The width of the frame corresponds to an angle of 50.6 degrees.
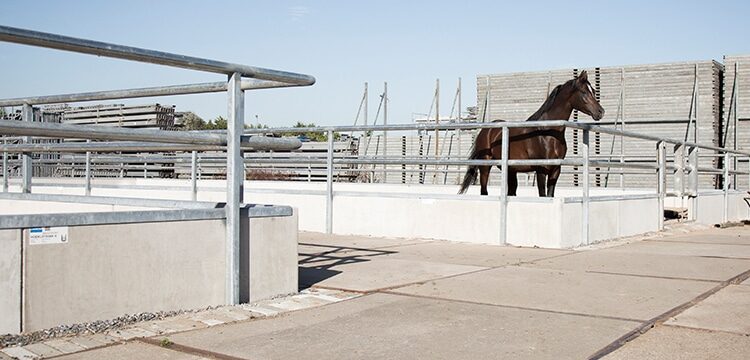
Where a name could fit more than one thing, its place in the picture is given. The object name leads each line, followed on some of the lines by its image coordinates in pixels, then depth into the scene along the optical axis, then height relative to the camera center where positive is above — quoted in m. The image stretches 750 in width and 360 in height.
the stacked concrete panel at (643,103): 21.39 +1.86
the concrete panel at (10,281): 3.76 -0.57
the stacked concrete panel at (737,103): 21.64 +1.85
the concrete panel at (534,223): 8.86 -0.63
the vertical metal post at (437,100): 26.89 +2.29
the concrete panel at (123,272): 3.93 -0.59
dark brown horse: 10.11 +0.37
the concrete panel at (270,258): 5.05 -0.61
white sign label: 3.88 -0.36
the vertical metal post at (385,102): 27.36 +2.22
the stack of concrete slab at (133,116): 17.83 +1.21
